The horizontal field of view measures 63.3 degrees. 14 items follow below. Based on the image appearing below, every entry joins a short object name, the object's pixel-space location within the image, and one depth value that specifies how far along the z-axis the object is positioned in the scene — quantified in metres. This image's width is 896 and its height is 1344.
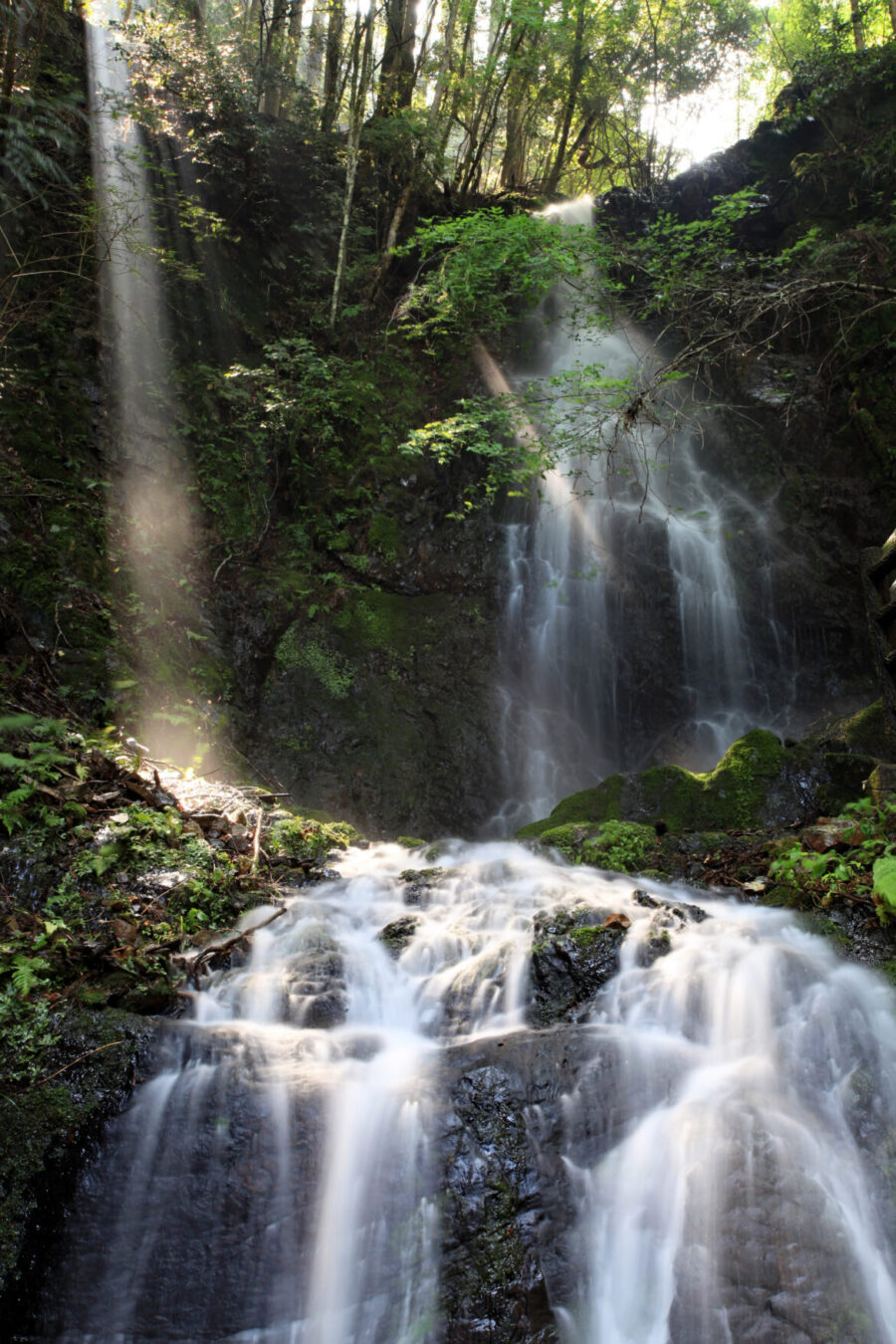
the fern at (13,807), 4.41
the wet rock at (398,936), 4.82
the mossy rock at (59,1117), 2.90
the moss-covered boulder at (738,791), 7.30
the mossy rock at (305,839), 6.12
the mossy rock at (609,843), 6.69
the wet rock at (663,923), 4.52
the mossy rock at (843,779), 6.95
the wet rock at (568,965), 4.23
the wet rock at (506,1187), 2.94
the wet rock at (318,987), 4.13
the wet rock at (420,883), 5.63
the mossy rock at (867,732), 7.44
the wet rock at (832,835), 5.19
